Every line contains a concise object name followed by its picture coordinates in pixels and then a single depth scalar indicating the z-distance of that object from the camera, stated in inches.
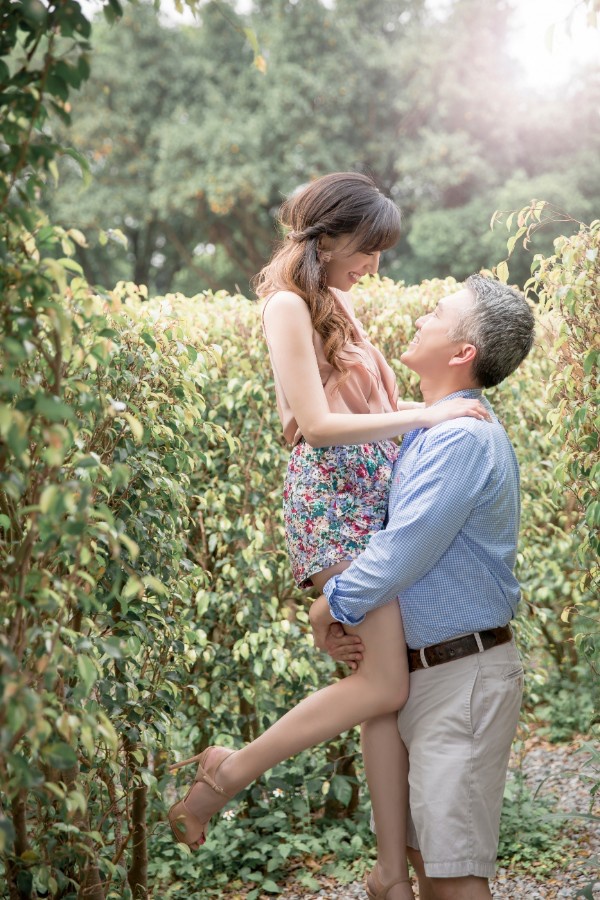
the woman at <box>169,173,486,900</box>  102.1
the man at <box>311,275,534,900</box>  96.7
